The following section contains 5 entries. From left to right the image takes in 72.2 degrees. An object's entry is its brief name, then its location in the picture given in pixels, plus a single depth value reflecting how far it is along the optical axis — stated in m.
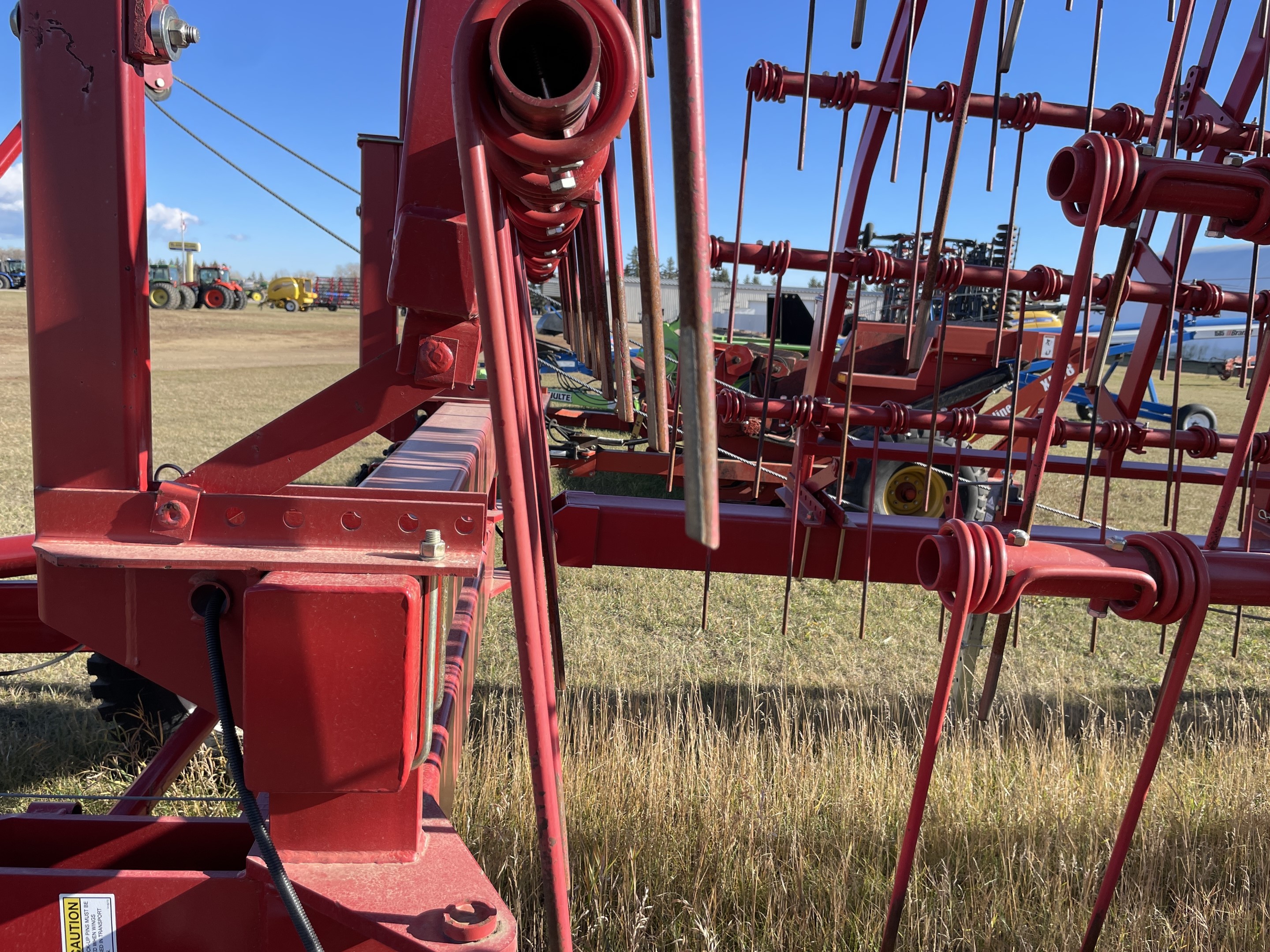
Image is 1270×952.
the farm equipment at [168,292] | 33.25
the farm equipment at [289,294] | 42.34
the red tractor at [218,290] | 37.53
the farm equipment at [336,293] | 45.78
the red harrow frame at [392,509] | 1.06
